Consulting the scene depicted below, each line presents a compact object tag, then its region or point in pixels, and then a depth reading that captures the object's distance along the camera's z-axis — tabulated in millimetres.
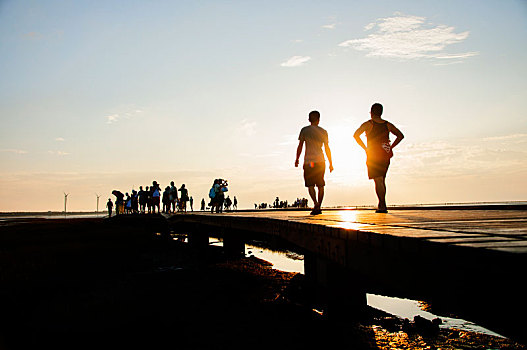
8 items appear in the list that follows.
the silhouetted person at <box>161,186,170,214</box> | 32416
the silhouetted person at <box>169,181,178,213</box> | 31328
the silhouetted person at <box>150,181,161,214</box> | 31906
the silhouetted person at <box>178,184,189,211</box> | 31016
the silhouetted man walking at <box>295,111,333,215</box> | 9812
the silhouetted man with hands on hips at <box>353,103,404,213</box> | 8867
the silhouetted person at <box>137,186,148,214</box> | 38062
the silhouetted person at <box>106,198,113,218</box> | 54478
